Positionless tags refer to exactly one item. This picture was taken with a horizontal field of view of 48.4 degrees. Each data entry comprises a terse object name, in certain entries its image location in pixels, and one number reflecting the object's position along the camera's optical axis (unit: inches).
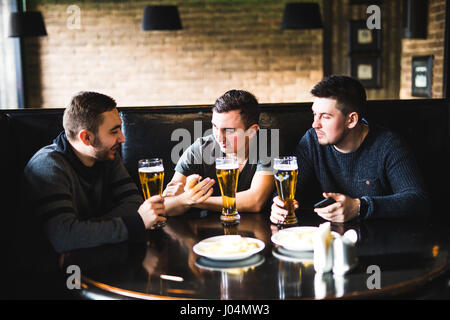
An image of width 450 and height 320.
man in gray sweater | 65.9
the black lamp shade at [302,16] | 208.4
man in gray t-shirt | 79.2
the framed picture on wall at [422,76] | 203.8
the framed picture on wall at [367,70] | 267.9
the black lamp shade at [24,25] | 202.1
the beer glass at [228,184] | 73.1
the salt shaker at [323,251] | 53.1
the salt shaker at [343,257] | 53.0
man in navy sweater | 86.1
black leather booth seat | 108.7
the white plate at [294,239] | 59.6
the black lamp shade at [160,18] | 211.9
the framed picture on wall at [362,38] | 266.4
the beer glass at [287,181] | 72.9
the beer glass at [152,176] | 72.3
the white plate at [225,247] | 56.8
